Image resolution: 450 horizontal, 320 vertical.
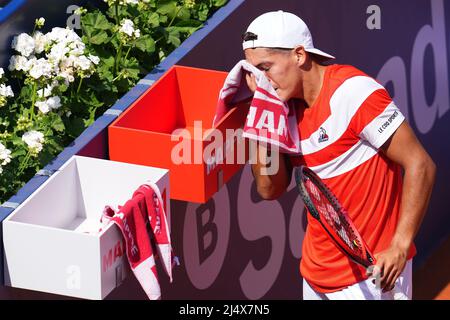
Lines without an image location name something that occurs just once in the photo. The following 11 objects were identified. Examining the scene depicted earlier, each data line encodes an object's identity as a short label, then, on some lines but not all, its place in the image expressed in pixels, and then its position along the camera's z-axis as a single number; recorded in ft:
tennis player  41.29
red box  44.68
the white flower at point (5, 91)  45.19
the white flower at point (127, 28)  49.06
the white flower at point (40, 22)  47.34
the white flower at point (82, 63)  46.62
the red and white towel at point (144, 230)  42.11
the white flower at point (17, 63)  47.11
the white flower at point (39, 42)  47.39
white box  40.42
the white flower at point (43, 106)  45.85
